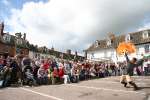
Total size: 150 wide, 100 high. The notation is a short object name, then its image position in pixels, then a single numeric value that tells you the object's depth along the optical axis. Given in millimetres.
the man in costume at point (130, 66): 6570
